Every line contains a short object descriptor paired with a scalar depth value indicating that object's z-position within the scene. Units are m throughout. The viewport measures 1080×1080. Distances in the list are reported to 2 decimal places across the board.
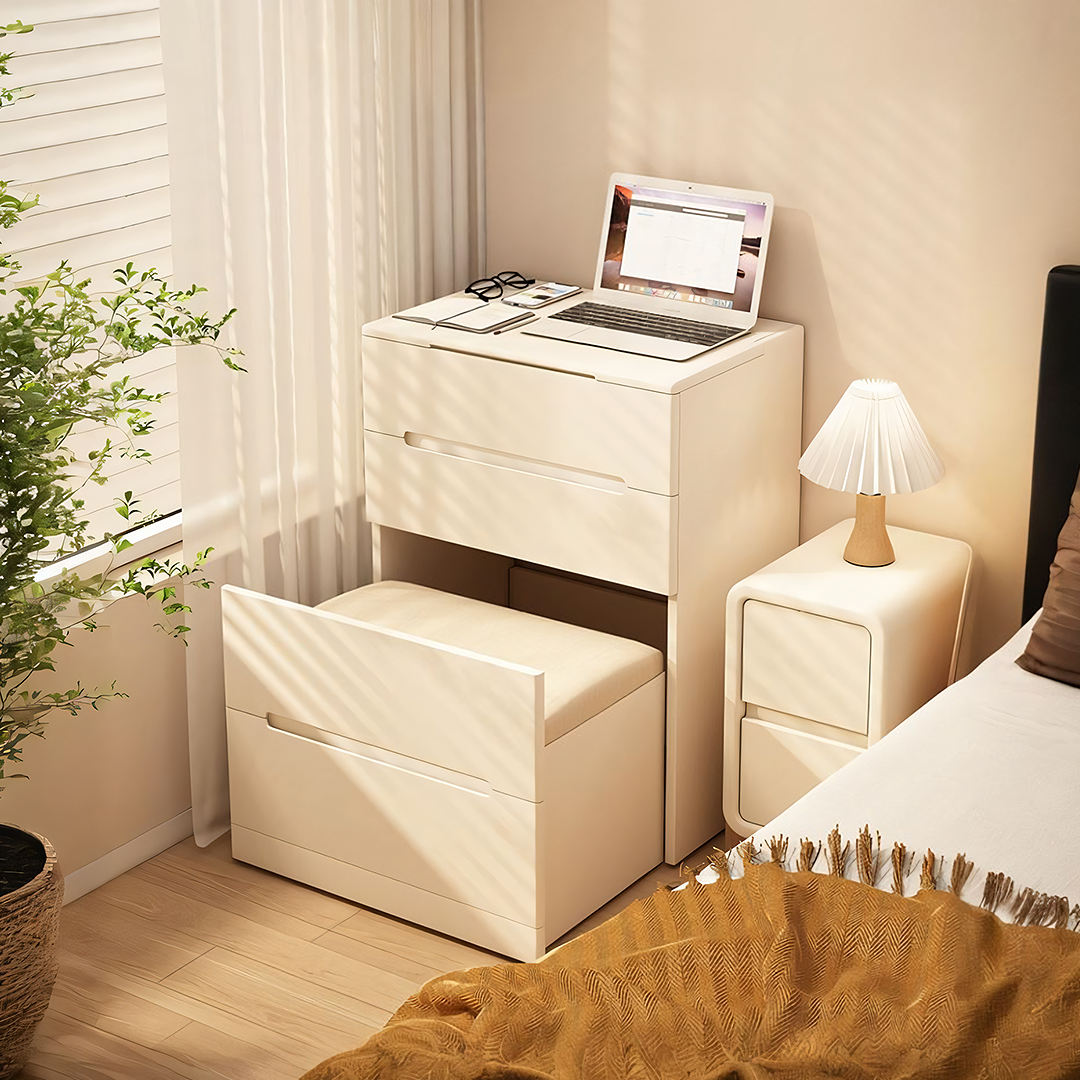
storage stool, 2.29
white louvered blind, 2.30
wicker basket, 2.06
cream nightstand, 2.36
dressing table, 2.41
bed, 1.40
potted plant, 1.91
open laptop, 2.60
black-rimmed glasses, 2.87
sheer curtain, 2.44
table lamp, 2.41
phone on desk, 2.79
